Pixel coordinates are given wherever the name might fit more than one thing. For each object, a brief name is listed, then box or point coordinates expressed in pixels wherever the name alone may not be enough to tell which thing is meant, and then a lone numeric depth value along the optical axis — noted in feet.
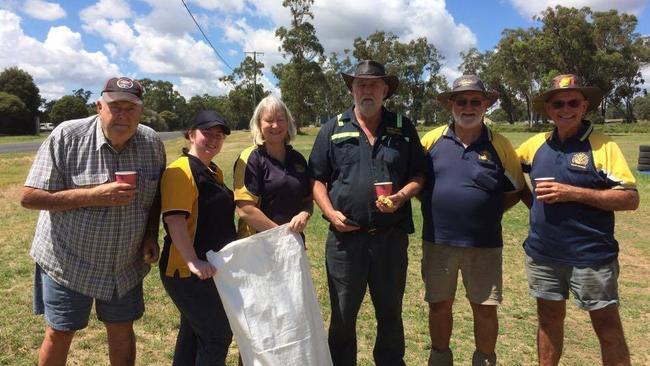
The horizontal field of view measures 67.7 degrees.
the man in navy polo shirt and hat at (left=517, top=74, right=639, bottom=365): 11.01
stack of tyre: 56.54
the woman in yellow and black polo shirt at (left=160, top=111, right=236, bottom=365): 9.70
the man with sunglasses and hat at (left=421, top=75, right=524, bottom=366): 11.91
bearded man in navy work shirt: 11.50
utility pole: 191.16
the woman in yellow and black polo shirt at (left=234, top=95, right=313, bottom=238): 10.74
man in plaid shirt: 9.56
